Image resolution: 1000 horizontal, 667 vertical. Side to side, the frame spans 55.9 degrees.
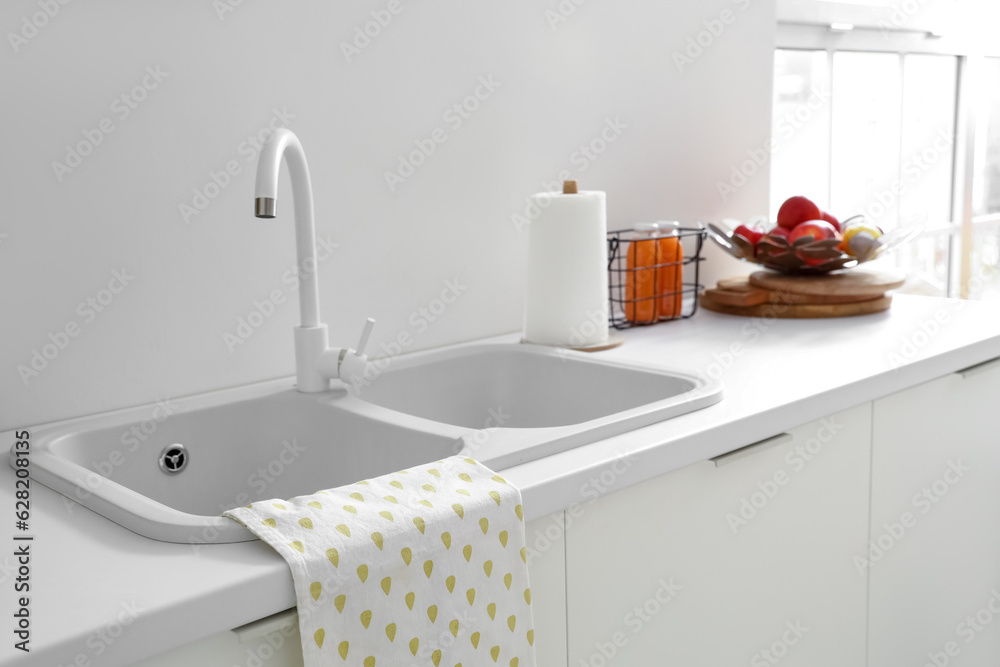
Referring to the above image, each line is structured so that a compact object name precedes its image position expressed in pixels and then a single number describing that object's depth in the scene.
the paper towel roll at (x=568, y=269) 1.49
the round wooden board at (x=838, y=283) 1.75
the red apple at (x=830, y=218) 1.87
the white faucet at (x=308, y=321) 1.22
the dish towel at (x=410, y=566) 0.79
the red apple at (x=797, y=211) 1.83
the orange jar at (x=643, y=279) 1.71
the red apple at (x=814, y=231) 1.78
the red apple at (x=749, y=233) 1.83
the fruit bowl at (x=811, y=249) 1.76
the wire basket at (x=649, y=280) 1.71
